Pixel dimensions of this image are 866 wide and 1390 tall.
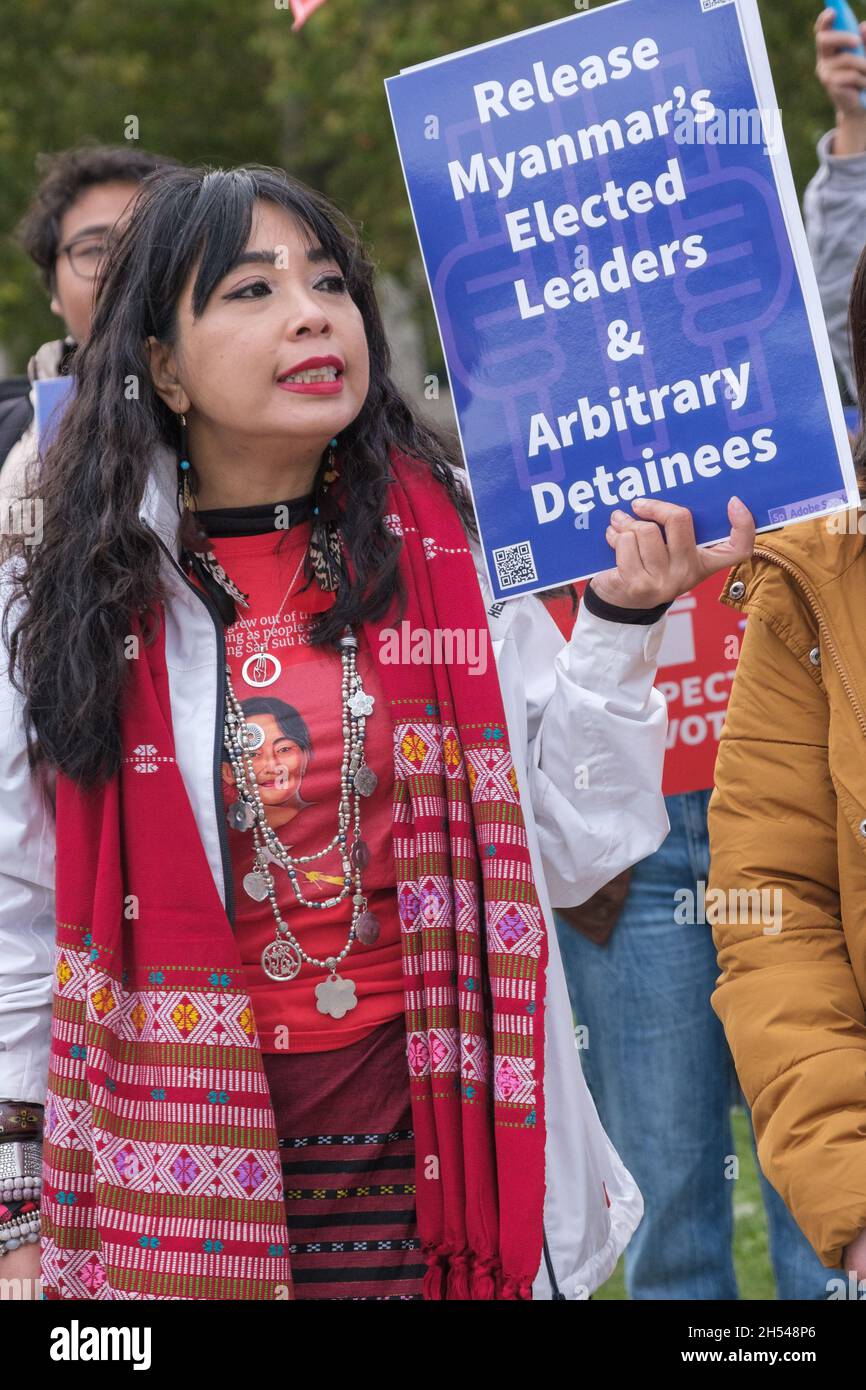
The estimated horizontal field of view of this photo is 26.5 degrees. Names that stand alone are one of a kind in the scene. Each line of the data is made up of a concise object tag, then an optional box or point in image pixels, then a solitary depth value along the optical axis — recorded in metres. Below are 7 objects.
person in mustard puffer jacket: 2.32
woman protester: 2.43
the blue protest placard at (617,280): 2.36
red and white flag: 4.05
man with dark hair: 4.30
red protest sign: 3.74
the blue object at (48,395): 3.64
